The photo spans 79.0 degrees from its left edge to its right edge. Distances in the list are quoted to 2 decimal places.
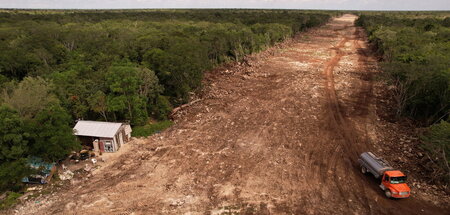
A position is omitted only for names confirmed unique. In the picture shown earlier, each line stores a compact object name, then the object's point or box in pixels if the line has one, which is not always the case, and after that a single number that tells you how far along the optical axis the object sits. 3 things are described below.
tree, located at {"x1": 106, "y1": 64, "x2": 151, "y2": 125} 25.45
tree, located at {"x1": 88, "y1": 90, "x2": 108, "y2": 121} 25.02
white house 23.22
